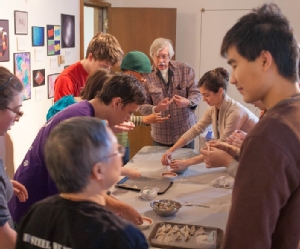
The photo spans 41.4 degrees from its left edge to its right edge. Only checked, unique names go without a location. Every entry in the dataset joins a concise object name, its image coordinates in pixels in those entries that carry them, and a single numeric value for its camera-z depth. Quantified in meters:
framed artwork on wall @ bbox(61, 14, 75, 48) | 3.78
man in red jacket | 2.54
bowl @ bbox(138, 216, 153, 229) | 1.68
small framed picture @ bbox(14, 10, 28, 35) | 2.98
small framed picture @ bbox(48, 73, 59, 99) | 3.58
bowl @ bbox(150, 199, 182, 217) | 1.79
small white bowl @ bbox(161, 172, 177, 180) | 2.30
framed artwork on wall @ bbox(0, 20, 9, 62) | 2.79
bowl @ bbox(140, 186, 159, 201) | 1.98
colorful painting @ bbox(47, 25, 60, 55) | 3.52
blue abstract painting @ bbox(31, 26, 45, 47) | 3.25
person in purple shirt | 1.61
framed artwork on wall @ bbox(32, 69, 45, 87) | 3.30
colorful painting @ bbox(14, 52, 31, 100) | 3.01
